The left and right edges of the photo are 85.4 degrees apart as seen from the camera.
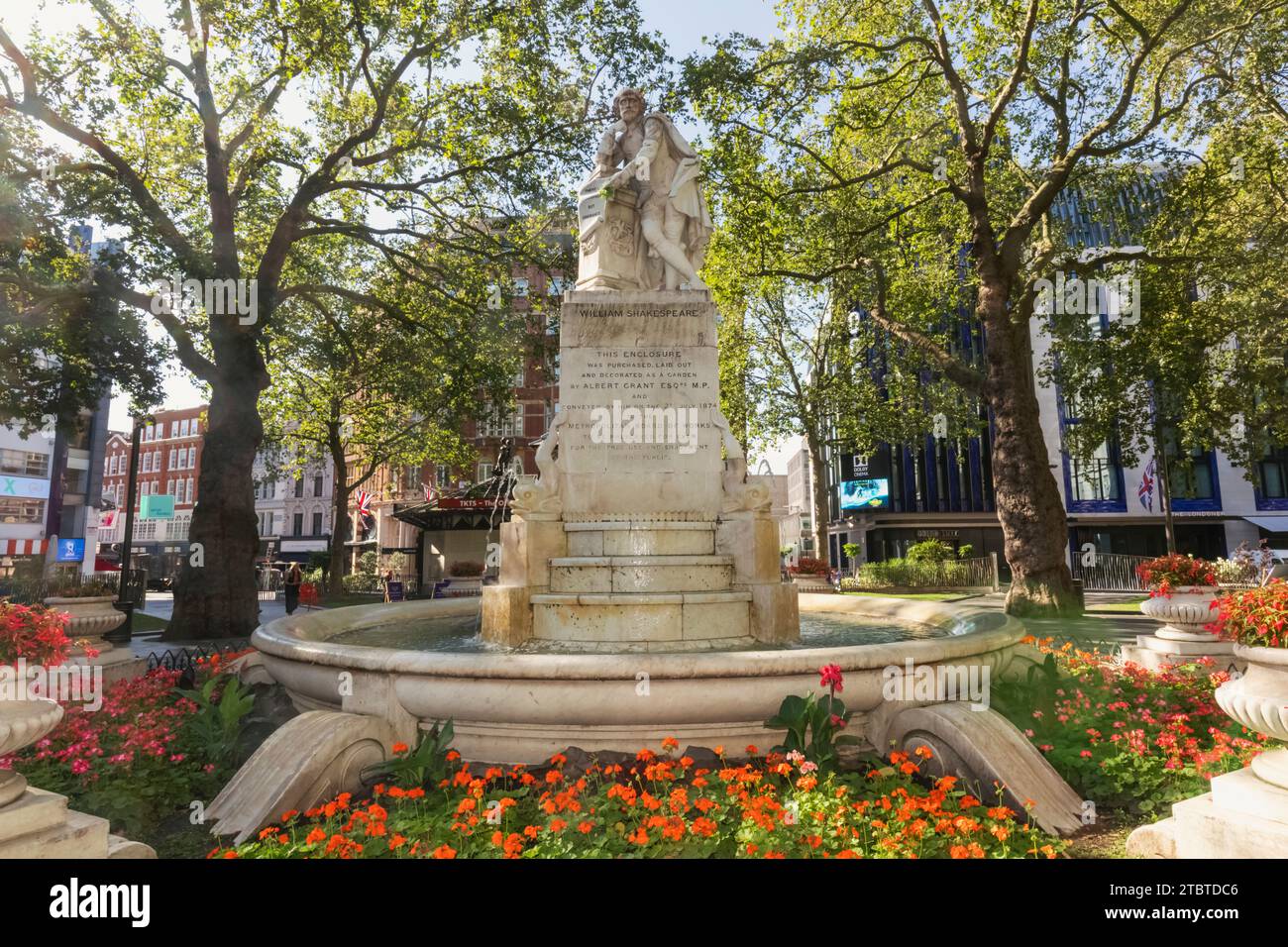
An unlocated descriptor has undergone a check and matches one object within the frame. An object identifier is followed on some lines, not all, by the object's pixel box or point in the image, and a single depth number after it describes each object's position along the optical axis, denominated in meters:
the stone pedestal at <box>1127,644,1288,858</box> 3.14
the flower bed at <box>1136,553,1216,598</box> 8.89
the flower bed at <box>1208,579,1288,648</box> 3.45
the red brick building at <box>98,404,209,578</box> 76.34
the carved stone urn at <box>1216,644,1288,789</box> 3.27
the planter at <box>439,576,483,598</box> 27.03
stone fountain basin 4.84
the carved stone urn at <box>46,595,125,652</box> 8.43
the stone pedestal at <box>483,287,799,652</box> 7.04
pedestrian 23.34
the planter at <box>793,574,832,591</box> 26.31
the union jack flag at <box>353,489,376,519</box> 39.84
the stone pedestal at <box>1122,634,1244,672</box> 8.48
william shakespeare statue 9.13
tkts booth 28.86
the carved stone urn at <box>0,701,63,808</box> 3.02
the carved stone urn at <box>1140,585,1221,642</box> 8.64
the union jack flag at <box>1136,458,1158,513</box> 31.02
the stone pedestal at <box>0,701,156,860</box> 2.96
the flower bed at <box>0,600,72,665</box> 3.71
